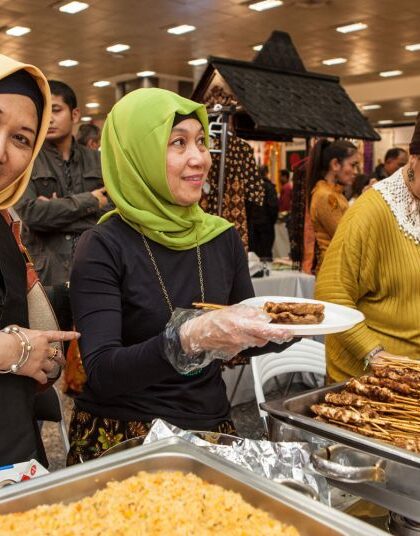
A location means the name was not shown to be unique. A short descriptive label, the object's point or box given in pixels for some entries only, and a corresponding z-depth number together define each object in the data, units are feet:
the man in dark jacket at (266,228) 24.98
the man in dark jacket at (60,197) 10.07
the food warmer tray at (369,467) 3.49
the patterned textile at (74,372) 7.91
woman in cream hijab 4.00
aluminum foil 3.48
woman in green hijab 4.63
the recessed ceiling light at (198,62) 36.53
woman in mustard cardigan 5.82
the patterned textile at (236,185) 13.04
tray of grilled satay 3.79
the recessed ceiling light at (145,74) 39.65
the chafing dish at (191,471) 2.72
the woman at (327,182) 15.30
